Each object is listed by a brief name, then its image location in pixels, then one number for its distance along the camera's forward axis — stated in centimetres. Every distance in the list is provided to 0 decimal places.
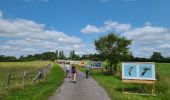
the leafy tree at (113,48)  1536
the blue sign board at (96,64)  1900
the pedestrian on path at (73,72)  1059
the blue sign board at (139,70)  680
